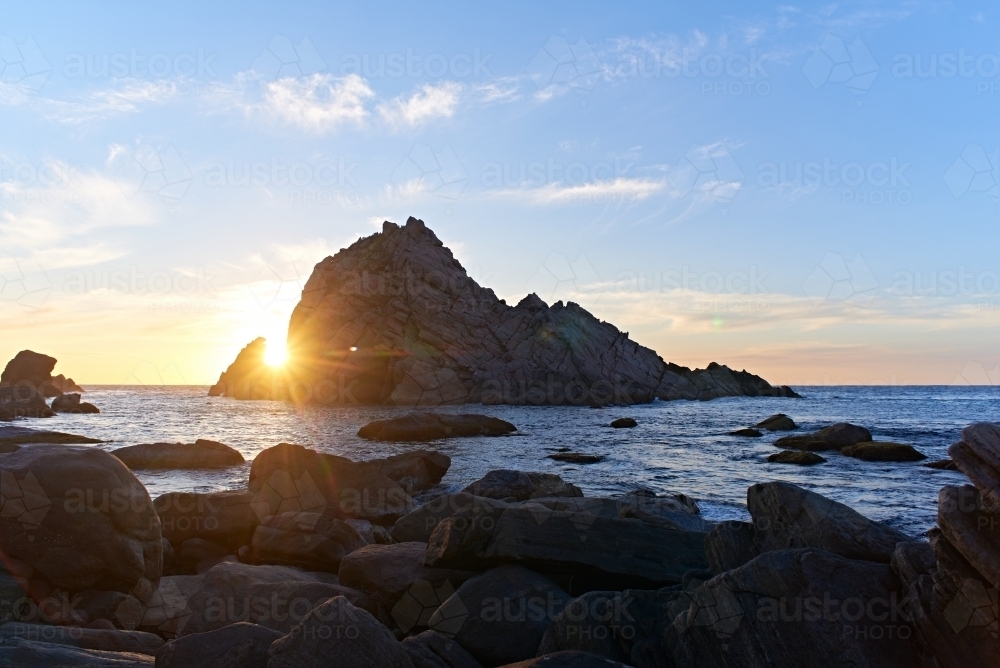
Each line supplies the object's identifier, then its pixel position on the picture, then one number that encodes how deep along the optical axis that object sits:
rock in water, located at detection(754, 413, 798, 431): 47.53
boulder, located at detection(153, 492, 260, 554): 12.41
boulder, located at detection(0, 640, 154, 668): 5.32
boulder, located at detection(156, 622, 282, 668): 5.62
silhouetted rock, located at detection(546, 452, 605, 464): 29.95
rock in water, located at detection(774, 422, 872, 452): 34.56
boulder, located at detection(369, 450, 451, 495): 21.92
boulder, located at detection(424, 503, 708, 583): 8.88
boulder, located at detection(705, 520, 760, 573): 8.33
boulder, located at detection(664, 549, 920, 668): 5.66
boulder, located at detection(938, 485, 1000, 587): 5.27
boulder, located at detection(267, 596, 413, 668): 5.37
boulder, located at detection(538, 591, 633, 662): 6.54
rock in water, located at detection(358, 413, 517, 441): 41.38
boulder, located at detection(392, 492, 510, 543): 12.42
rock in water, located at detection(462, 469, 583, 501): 16.19
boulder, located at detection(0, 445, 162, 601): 8.03
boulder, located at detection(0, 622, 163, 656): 6.16
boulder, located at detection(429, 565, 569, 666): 7.14
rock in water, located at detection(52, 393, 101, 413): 78.62
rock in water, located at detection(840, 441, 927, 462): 29.94
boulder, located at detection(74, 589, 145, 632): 7.89
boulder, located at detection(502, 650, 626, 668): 5.35
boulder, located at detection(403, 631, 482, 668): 6.38
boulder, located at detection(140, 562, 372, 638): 7.93
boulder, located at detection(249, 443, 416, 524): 15.82
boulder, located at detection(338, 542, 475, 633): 8.56
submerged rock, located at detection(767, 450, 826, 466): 29.34
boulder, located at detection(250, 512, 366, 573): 10.90
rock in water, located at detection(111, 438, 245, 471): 25.33
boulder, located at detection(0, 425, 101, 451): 25.91
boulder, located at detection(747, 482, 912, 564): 7.44
